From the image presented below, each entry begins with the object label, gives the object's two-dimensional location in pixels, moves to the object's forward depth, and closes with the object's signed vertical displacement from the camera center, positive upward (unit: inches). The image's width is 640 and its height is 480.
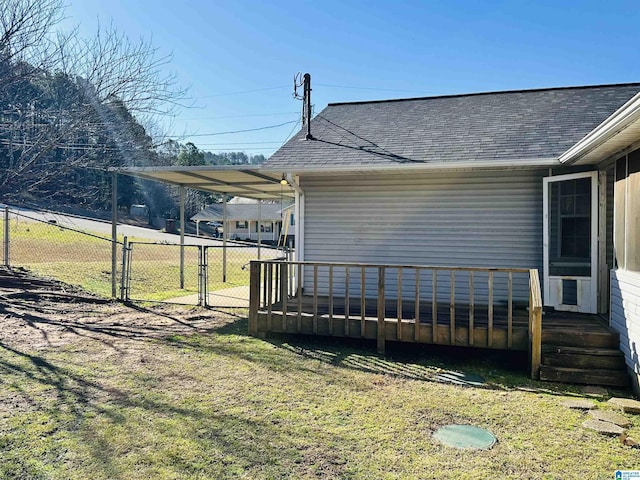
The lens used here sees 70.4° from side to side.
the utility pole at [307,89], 395.4 +136.0
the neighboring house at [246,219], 1480.1 +72.4
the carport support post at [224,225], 495.2 +17.3
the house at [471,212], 215.5 +18.8
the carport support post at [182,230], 431.7 +10.0
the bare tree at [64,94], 299.7 +106.8
